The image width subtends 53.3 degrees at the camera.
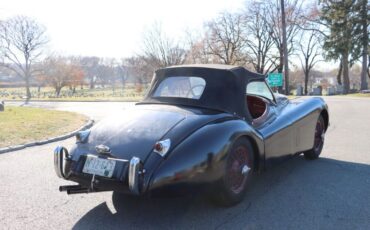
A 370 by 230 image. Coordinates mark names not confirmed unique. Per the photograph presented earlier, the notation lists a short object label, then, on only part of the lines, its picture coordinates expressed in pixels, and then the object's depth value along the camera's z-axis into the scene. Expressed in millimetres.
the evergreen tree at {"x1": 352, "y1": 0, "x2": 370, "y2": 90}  34312
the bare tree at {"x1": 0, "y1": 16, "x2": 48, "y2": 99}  45375
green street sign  22297
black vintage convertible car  3240
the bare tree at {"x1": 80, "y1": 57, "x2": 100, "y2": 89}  80362
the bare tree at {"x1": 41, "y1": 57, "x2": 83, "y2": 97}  51719
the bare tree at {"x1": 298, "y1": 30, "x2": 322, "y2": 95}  47156
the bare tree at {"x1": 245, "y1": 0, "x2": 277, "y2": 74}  40022
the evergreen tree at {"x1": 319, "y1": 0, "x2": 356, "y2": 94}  35062
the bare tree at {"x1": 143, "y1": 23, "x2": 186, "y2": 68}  34688
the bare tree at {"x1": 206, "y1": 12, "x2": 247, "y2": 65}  39094
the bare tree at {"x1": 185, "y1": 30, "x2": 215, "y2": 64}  37031
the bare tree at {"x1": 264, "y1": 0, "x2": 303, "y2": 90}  39769
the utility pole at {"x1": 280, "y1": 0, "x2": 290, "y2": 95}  23344
